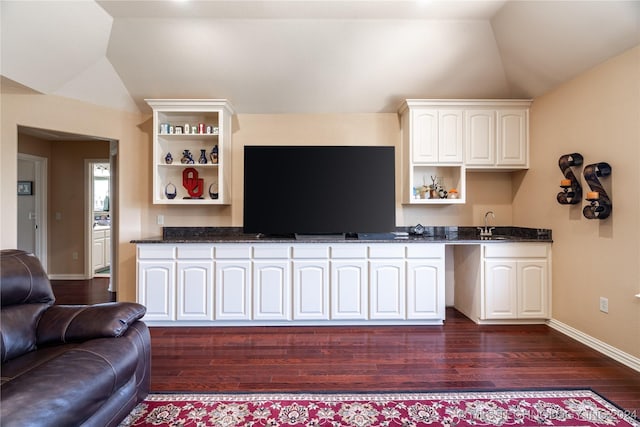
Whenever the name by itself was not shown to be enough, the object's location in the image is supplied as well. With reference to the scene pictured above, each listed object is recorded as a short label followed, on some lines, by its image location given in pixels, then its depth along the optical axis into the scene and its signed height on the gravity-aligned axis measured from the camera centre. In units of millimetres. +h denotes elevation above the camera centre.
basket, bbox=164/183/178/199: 3688 +293
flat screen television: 3504 +284
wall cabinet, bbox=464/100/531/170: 3547 +935
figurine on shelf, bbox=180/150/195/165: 3699 +689
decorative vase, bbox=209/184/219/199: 3721 +277
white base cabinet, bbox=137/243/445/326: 3211 -739
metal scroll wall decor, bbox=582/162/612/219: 2564 +176
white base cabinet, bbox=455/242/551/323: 3254 -732
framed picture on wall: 5164 +443
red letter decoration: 3748 +388
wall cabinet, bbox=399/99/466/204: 3535 +922
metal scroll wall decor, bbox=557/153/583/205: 2865 +303
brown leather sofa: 1203 -711
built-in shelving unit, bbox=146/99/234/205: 3539 +784
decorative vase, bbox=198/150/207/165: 3684 +677
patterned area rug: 1783 -1225
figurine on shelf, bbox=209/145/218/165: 3683 +709
